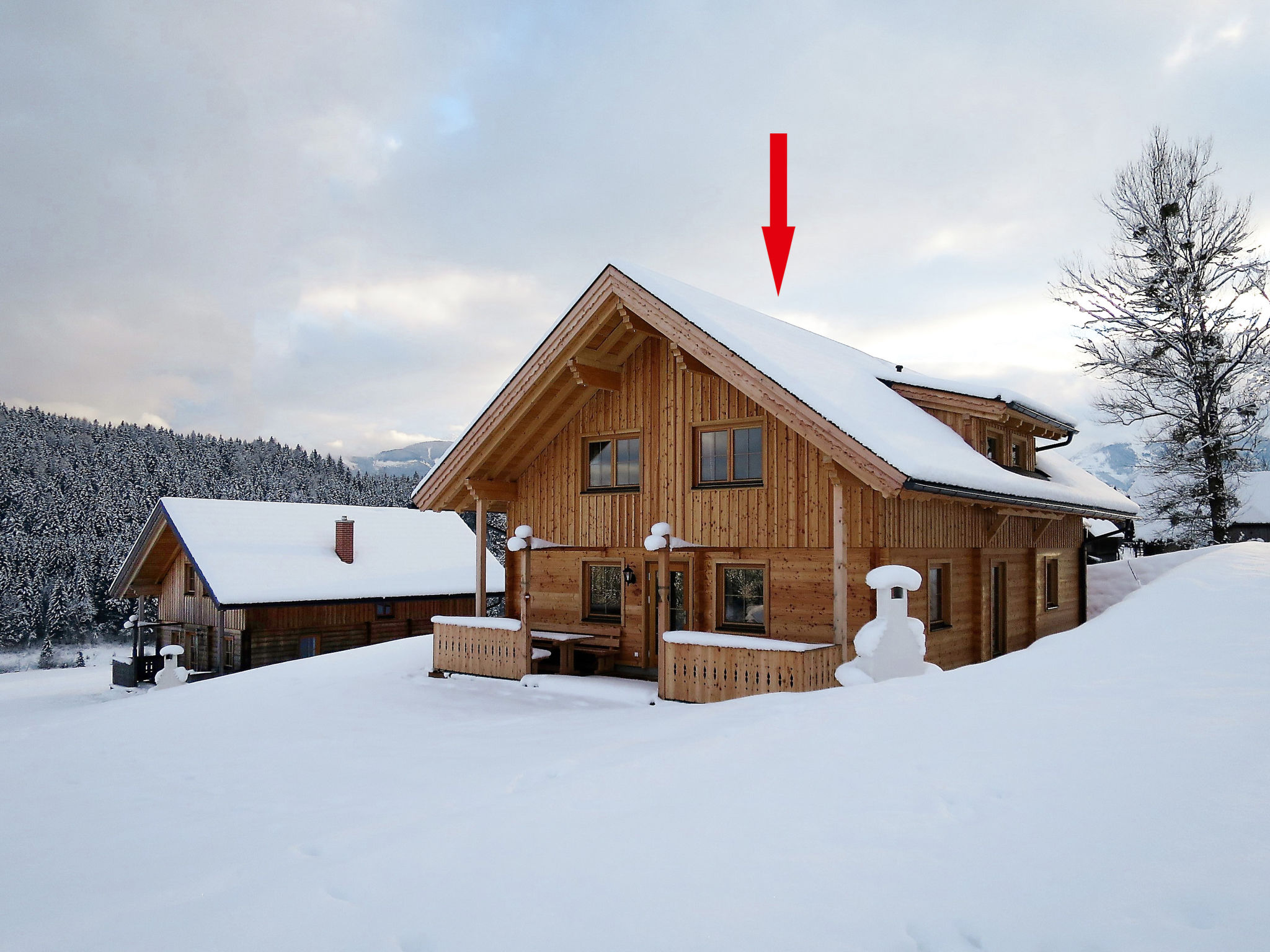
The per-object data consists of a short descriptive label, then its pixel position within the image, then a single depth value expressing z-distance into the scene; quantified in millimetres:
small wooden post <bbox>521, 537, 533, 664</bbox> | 14453
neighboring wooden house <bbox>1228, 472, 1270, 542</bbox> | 42438
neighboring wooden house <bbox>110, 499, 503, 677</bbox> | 27141
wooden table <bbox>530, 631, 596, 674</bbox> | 15250
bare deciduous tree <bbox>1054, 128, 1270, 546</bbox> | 23359
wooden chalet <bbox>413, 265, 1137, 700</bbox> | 12469
